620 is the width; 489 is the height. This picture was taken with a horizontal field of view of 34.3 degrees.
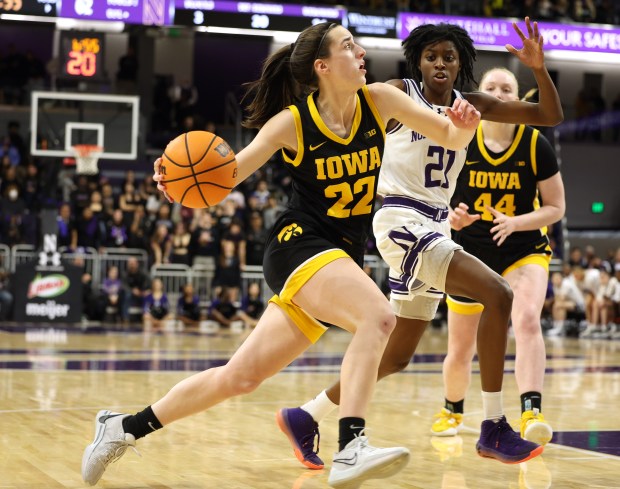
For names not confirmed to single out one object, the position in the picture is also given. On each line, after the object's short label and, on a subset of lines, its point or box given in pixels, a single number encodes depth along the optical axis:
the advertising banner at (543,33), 22.88
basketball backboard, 18.55
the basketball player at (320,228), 4.04
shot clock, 18.67
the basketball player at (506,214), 5.83
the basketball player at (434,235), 4.82
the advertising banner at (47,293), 16.69
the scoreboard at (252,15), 20.97
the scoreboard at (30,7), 18.87
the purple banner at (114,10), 19.70
